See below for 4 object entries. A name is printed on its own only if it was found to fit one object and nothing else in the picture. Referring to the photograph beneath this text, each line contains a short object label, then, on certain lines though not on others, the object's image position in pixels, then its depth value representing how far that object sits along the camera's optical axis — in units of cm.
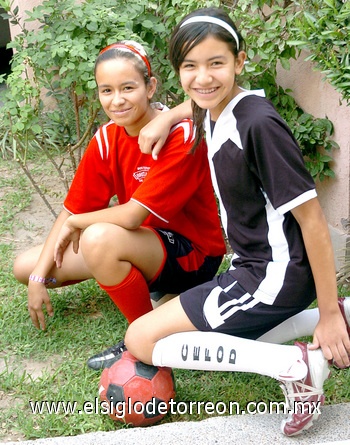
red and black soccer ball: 255
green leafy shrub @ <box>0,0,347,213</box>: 346
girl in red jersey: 278
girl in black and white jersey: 229
